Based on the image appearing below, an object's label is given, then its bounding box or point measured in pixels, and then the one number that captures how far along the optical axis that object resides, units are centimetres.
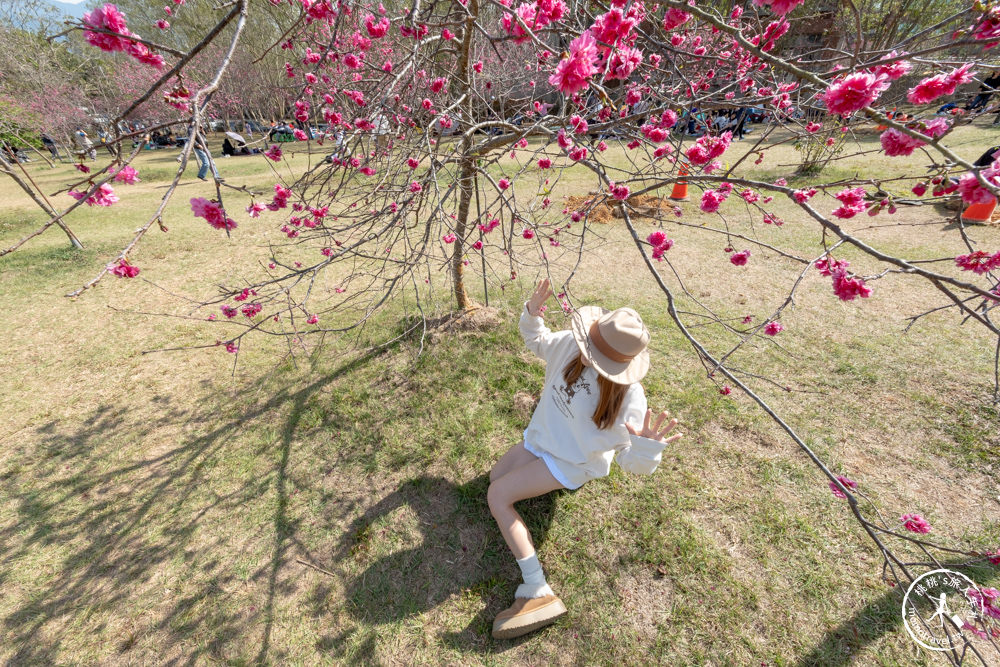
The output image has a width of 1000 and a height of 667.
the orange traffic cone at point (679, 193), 708
